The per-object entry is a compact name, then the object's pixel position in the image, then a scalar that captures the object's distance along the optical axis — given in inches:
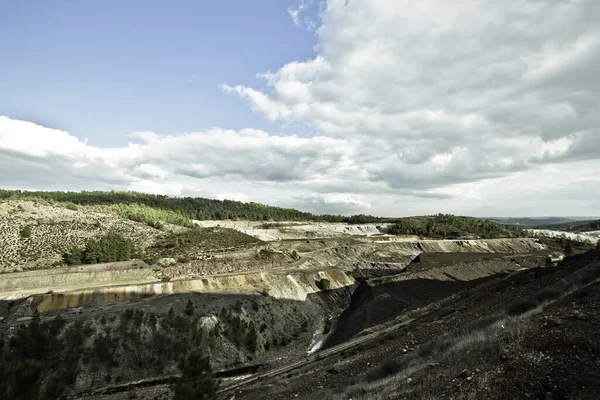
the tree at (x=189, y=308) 1638.2
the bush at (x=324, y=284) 2568.9
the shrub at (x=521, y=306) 838.6
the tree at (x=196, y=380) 730.2
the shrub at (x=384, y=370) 732.0
